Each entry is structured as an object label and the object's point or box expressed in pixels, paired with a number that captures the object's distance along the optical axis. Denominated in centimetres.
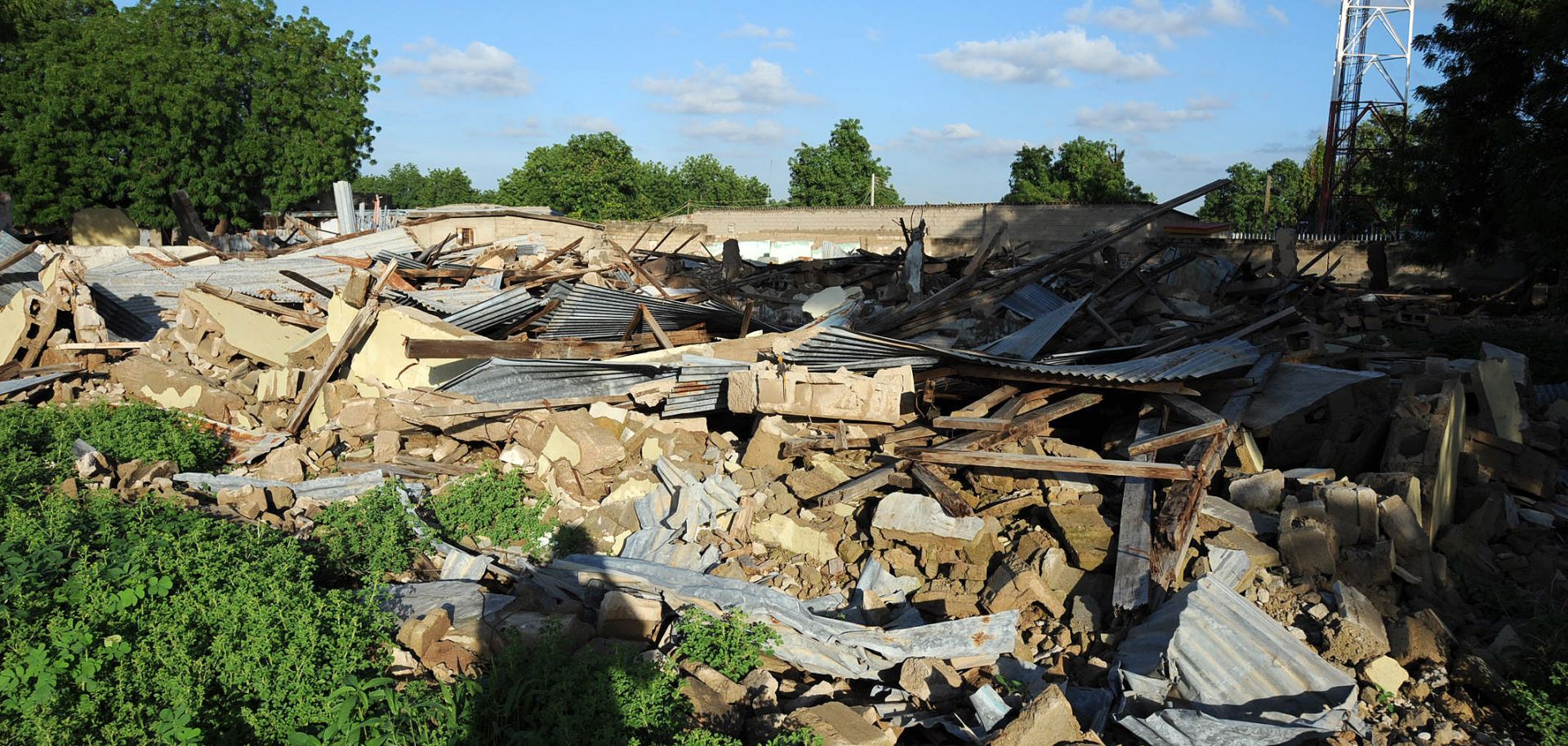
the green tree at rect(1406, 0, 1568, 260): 1121
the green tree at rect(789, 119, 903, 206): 4062
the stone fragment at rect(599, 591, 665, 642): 450
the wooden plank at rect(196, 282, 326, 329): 965
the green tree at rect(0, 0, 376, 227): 2377
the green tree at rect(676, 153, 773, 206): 5091
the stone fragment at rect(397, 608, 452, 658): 429
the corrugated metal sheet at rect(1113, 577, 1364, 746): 365
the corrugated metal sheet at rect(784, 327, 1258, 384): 609
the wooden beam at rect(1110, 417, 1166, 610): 468
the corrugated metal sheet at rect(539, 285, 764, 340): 852
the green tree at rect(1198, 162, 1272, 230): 4319
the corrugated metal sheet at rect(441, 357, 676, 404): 720
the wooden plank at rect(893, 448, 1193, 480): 523
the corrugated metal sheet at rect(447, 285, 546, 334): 844
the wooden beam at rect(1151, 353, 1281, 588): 476
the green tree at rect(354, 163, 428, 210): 6685
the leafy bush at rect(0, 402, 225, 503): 666
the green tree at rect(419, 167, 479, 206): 6438
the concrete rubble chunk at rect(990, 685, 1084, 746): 356
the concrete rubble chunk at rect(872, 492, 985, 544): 540
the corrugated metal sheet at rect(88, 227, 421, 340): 1092
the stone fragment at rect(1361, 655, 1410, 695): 411
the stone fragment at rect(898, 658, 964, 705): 421
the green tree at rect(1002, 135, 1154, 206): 3797
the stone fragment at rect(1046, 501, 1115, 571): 512
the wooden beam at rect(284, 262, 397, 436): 809
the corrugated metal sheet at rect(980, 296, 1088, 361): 703
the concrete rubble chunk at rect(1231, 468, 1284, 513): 536
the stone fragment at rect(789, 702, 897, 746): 365
